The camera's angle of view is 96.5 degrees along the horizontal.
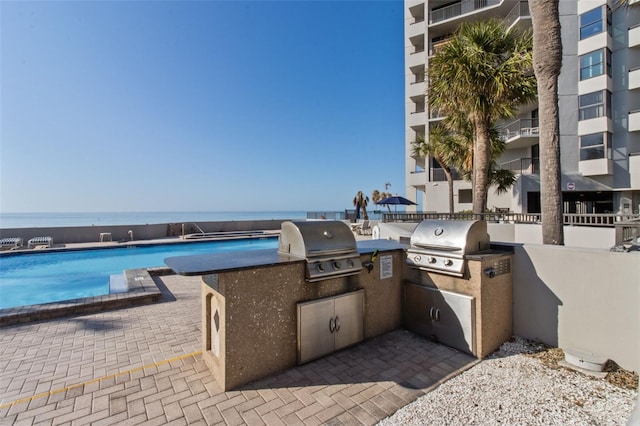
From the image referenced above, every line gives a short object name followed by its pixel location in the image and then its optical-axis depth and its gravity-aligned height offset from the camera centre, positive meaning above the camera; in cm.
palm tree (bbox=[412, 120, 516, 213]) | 1348 +296
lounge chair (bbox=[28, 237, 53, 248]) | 1386 -119
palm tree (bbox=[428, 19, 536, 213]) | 838 +393
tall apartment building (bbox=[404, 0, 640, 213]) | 1534 +510
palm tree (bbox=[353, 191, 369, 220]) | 2173 +59
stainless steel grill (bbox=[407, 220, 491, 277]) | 371 -48
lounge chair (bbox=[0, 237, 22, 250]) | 1323 -119
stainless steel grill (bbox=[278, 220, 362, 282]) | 340 -44
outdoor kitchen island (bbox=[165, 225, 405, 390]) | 292 -115
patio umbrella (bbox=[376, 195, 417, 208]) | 1803 +57
